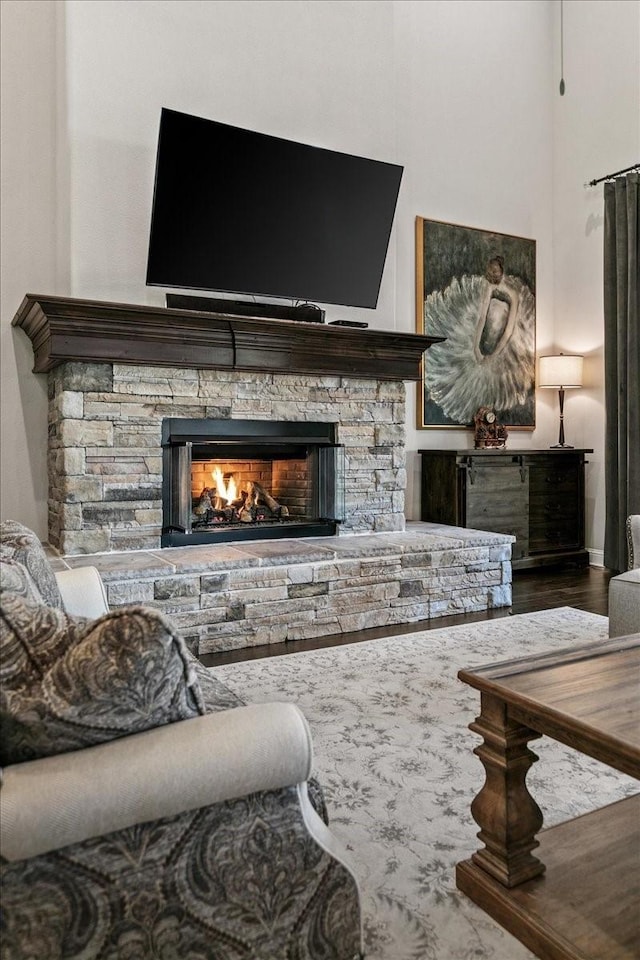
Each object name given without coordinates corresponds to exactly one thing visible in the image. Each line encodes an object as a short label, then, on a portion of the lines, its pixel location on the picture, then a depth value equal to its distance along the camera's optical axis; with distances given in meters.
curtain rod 5.13
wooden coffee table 1.33
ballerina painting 5.31
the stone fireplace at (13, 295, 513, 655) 3.44
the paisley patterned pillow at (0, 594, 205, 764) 1.04
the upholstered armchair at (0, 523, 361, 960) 1.00
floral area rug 1.47
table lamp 5.52
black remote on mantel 4.18
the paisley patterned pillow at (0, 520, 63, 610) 1.72
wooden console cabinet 4.90
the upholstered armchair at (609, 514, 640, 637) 2.77
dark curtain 5.13
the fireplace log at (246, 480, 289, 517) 4.32
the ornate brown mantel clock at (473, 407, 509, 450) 5.32
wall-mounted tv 3.67
